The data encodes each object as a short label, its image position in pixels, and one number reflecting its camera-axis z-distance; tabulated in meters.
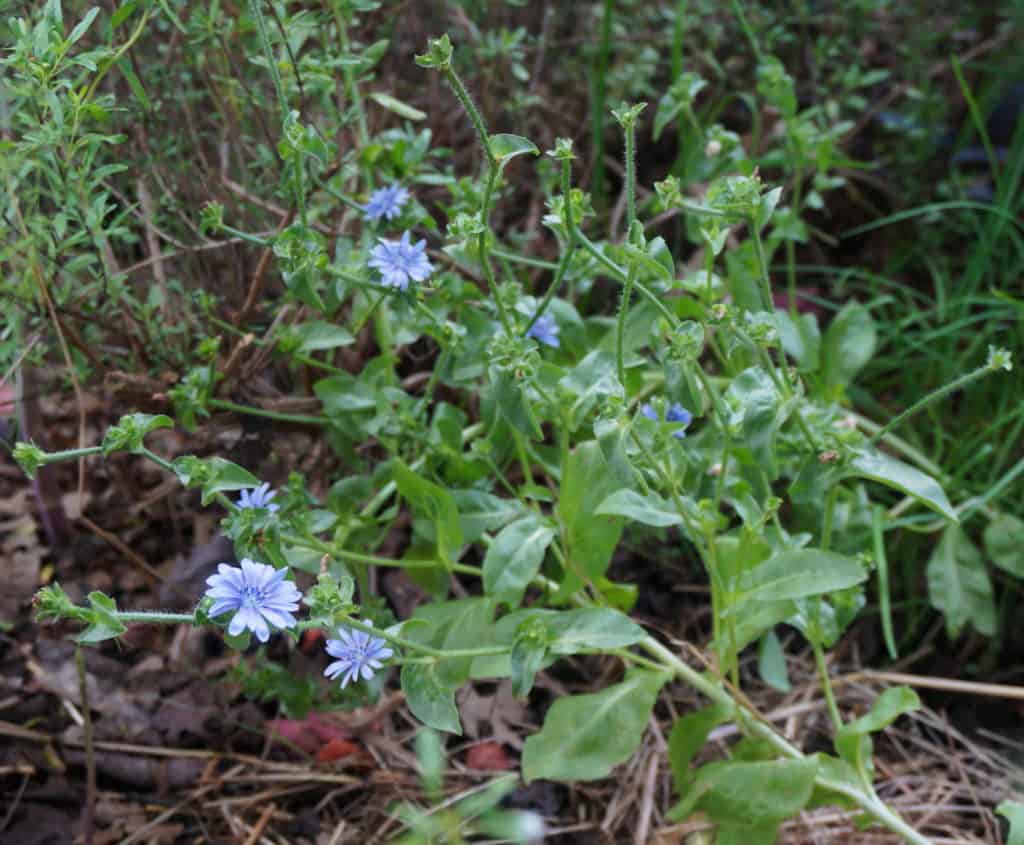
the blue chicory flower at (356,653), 0.65
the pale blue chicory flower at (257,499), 0.70
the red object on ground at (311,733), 0.84
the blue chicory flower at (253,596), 0.61
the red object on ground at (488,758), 0.83
